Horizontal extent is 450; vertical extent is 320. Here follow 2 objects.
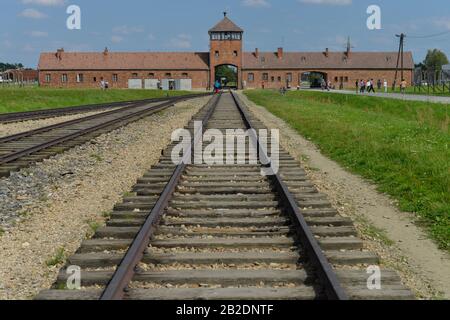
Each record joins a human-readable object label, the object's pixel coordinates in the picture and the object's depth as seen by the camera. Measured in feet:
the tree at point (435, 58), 576.65
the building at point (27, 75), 469.57
